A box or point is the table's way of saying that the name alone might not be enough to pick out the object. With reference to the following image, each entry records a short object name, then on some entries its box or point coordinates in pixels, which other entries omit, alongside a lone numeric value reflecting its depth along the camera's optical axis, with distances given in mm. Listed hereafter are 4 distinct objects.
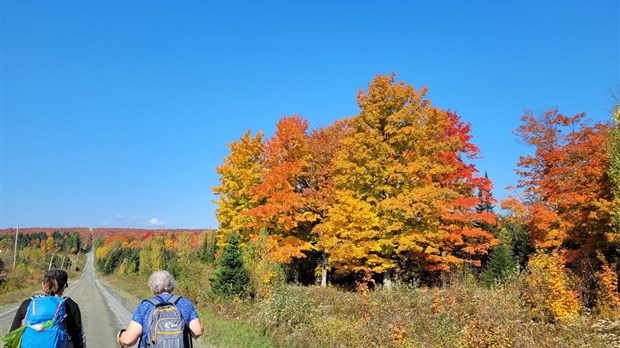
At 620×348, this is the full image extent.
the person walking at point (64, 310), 4980
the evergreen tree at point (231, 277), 21391
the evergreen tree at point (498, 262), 33594
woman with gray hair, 4230
